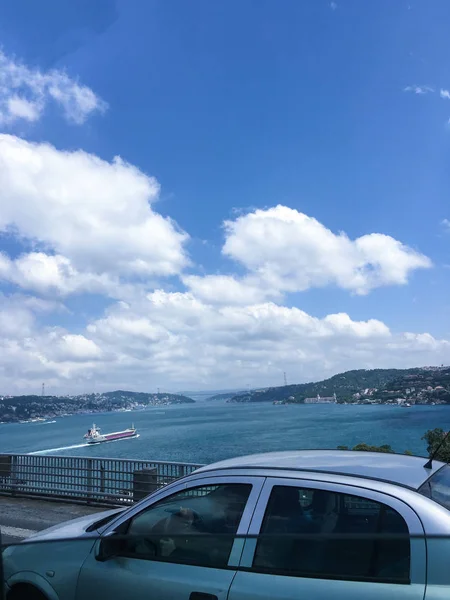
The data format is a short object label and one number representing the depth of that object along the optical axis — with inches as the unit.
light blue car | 101.0
